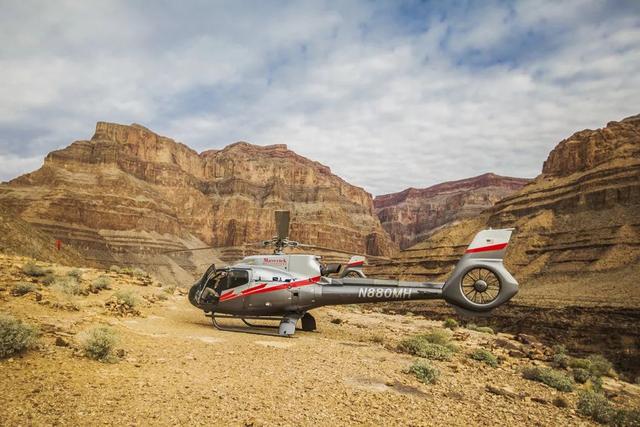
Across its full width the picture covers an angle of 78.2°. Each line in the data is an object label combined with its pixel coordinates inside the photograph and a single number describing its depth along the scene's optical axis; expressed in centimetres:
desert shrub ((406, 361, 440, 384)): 741
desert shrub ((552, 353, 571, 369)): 1238
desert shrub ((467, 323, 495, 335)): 2102
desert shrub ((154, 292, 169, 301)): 1605
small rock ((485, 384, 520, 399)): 720
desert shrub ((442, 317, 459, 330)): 2073
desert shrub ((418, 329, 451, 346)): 1231
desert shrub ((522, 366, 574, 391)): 831
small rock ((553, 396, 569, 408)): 700
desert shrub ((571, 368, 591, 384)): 1052
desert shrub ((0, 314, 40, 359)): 558
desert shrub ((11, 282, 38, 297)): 1075
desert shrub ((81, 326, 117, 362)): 630
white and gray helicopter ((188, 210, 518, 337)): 1153
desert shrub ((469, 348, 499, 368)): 1012
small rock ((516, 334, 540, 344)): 1848
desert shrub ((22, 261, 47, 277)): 1407
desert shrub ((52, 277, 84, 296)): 1203
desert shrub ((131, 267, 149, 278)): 2152
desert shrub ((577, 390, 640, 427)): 631
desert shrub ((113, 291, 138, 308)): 1247
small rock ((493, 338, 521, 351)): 1493
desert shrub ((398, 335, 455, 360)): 1001
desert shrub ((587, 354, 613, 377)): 1259
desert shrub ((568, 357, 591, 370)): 1291
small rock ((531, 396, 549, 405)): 713
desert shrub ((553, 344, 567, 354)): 1698
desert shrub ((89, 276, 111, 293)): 1406
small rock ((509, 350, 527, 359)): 1290
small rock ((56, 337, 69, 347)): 655
